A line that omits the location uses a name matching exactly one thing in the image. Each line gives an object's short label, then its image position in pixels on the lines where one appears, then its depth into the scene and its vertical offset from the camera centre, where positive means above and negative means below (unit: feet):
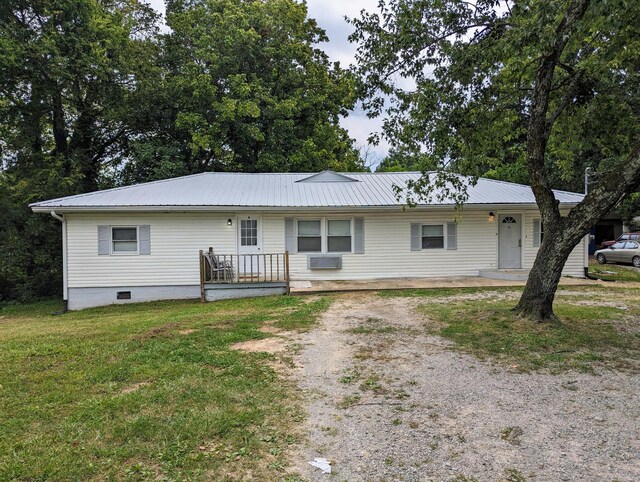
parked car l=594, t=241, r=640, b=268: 55.62 -2.10
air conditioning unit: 38.99 -1.86
